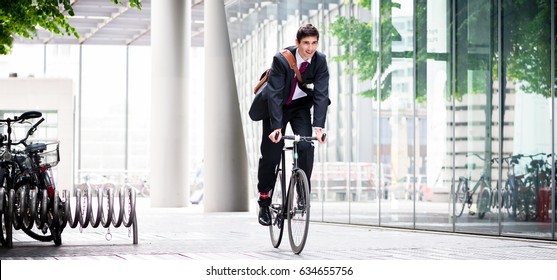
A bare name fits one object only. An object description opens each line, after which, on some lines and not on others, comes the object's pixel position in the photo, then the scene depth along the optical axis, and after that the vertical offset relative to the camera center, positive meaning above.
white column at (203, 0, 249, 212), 39.54 +0.39
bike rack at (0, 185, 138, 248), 15.16 -0.55
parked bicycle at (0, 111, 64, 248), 15.27 -0.32
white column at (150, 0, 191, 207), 47.71 +1.36
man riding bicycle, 13.26 +0.43
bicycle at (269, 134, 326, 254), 13.12 -0.39
